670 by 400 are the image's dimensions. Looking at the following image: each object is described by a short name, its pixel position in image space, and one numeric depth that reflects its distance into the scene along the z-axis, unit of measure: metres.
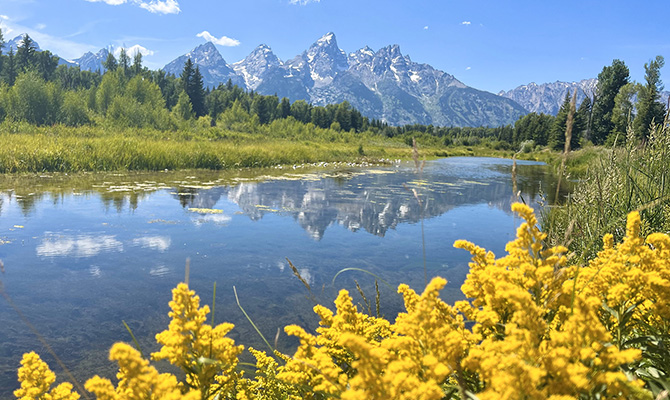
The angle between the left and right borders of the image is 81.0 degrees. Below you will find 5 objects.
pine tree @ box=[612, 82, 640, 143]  44.23
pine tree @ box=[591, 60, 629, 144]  52.75
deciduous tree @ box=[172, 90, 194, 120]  49.72
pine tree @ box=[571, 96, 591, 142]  48.94
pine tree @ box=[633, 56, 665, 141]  33.72
